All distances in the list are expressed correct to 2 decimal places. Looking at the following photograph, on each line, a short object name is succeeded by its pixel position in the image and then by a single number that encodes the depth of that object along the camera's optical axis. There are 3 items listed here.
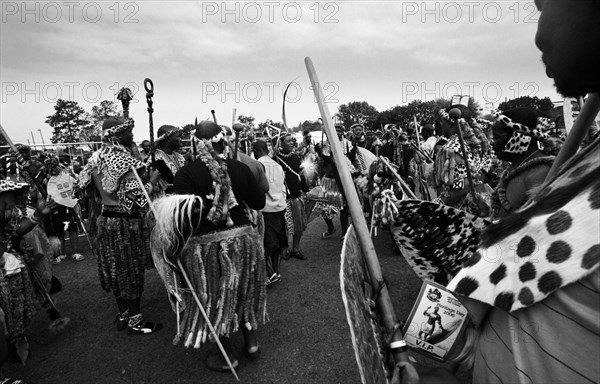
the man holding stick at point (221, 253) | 2.93
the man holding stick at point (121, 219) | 3.58
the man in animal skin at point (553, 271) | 0.58
